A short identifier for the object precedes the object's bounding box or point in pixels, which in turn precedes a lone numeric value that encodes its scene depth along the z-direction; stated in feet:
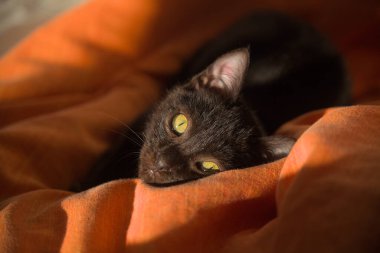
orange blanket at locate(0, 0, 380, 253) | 1.34
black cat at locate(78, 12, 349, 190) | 1.57
